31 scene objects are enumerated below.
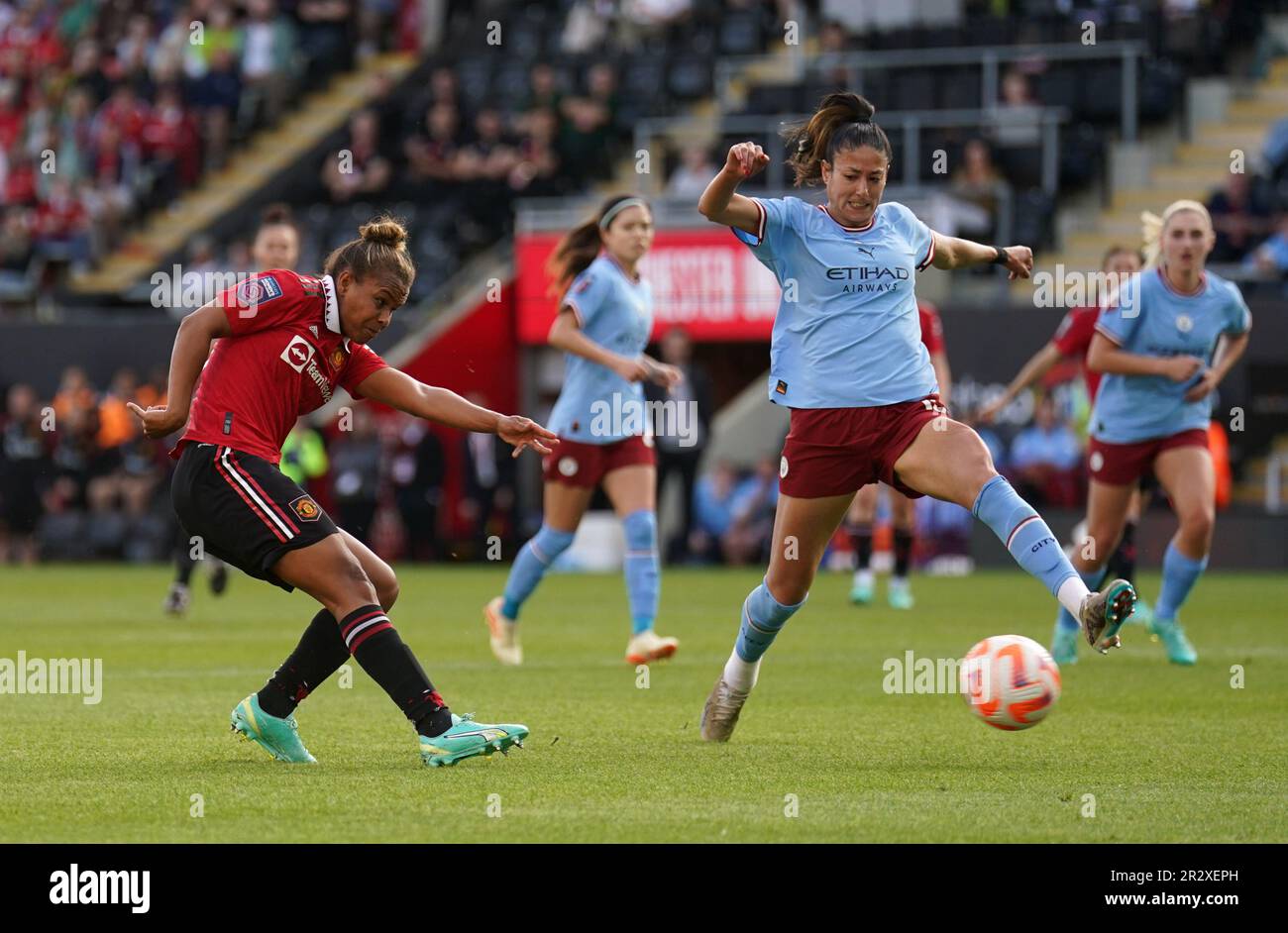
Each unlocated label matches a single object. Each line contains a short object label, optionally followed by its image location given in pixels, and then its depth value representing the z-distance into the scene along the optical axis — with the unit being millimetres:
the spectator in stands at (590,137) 26969
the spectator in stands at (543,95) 27391
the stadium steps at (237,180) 30953
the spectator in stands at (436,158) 27672
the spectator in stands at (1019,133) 24141
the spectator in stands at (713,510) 23828
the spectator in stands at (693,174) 25094
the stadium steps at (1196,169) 24359
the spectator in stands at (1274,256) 21797
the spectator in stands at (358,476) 24266
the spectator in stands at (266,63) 32250
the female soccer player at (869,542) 16938
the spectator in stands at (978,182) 23422
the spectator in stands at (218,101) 31828
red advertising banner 24281
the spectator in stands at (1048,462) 21875
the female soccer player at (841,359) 8008
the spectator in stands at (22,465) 25859
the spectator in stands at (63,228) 30789
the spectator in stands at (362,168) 28156
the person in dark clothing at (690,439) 22828
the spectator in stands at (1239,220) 22375
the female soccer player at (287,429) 7375
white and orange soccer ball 7438
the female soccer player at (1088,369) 12000
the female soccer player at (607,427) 12047
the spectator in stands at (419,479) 24484
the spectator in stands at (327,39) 32844
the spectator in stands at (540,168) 26844
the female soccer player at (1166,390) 11508
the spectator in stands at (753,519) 23359
